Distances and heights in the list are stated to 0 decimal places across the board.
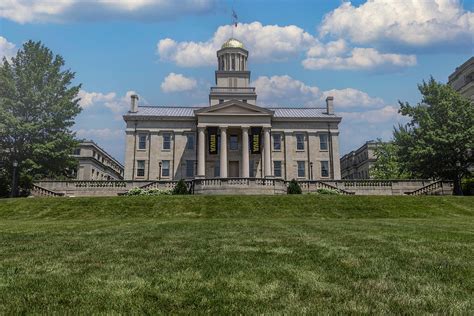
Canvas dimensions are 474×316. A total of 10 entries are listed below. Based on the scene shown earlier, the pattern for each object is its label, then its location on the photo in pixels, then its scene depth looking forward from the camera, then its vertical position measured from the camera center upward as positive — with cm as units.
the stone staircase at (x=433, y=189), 3891 +121
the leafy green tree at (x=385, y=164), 6319 +636
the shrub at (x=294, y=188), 3641 +127
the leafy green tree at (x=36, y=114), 3666 +909
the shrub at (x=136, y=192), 3691 +94
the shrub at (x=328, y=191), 3703 +98
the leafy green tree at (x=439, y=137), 3847 +663
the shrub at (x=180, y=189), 3552 +118
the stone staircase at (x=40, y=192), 3834 +101
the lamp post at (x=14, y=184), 3402 +164
